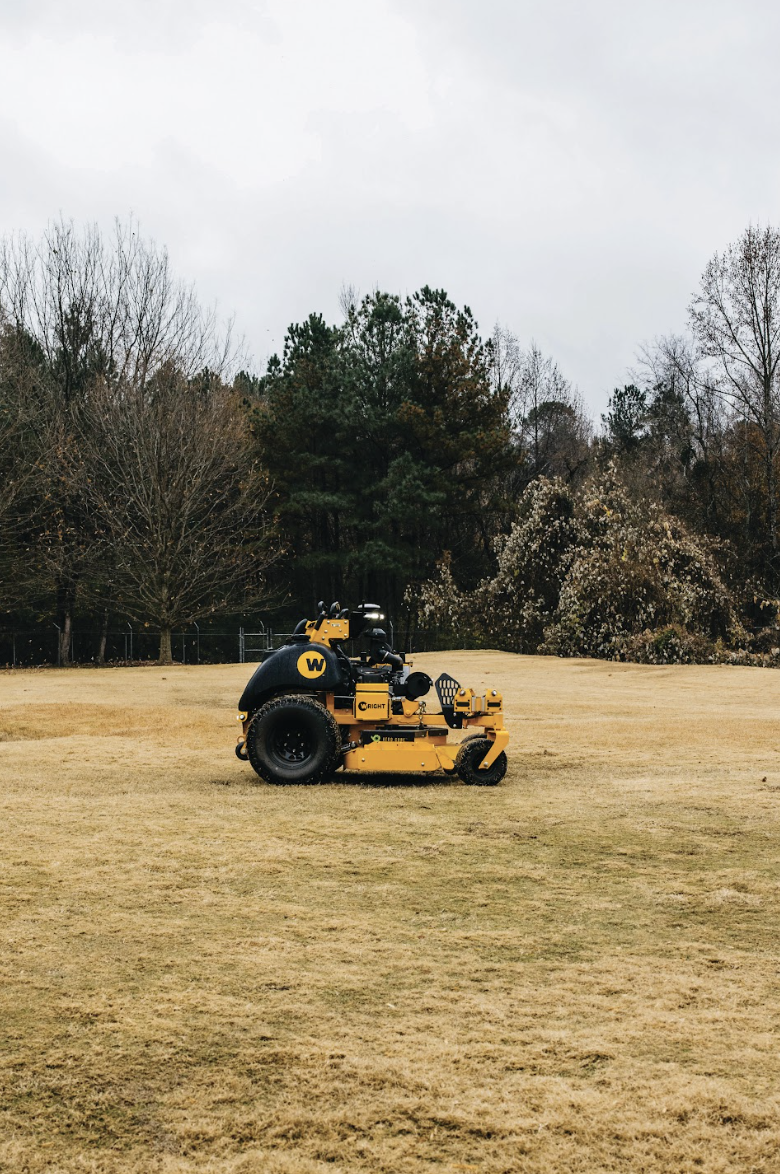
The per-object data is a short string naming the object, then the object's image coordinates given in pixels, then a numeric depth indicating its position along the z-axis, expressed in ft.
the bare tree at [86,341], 114.93
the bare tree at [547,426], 161.48
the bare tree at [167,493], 105.19
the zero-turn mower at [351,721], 32.01
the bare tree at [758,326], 118.32
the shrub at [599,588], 90.22
